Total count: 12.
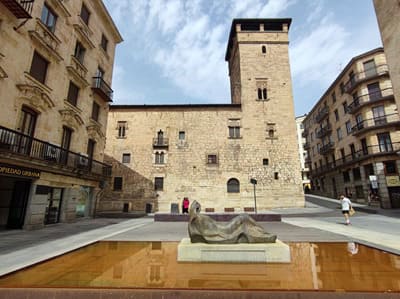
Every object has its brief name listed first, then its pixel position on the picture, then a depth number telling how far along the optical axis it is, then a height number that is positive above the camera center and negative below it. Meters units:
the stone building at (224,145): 22.11 +5.49
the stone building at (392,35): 13.84 +10.75
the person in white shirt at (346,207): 10.97 -0.65
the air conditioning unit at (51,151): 10.58 +2.24
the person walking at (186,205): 16.61 -0.86
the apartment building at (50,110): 9.07 +4.52
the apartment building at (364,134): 21.55 +7.00
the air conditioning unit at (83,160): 13.38 +2.26
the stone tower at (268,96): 22.41 +11.40
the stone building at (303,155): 47.59 +9.24
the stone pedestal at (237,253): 4.68 -1.31
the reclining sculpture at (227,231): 5.00 -0.89
